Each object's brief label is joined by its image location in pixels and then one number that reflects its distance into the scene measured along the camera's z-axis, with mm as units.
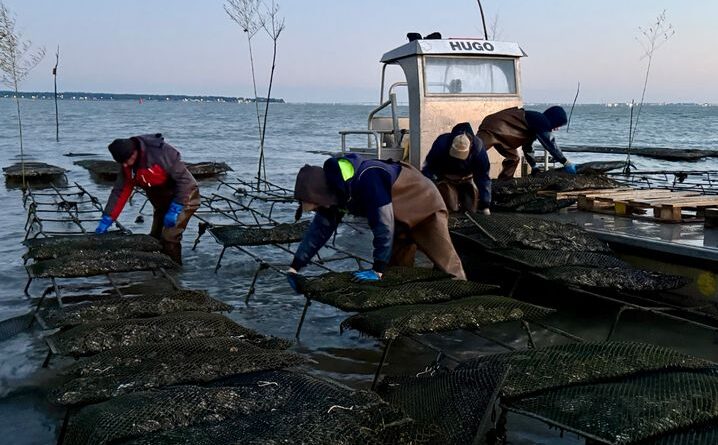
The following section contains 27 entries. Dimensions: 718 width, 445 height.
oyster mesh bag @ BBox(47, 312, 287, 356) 4516
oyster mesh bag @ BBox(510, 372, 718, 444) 3100
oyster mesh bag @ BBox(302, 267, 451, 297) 5504
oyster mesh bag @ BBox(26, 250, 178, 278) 6414
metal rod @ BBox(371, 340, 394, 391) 4615
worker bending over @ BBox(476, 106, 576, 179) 9602
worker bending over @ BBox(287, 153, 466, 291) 5547
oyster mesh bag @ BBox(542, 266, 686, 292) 5789
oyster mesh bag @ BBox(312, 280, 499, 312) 5074
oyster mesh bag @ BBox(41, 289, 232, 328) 5066
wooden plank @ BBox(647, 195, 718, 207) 7902
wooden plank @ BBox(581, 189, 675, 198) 8828
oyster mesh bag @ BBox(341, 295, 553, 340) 4562
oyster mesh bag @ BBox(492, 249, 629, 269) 6156
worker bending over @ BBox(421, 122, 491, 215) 7883
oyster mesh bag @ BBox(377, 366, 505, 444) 3420
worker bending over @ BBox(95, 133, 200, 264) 8195
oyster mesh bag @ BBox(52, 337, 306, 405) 3742
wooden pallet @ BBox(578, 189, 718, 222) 7832
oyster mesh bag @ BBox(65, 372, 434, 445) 3049
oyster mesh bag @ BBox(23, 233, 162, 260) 7156
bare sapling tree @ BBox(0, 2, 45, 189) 16750
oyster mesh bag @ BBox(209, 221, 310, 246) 8328
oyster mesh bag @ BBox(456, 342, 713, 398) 3619
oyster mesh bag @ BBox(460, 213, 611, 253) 6848
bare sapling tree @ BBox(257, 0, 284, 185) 16030
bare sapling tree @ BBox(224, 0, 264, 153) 16342
